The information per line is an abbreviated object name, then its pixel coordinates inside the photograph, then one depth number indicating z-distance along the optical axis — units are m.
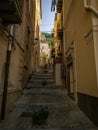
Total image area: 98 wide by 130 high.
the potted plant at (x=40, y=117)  4.36
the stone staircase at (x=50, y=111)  4.25
